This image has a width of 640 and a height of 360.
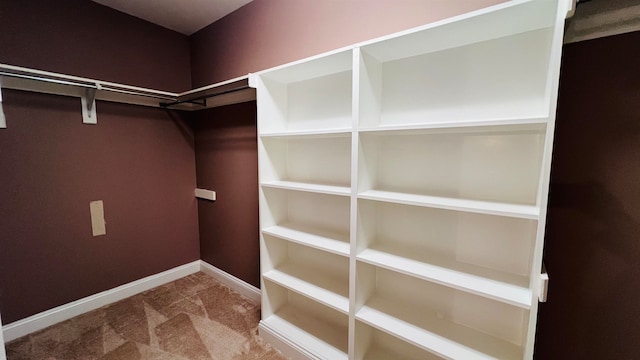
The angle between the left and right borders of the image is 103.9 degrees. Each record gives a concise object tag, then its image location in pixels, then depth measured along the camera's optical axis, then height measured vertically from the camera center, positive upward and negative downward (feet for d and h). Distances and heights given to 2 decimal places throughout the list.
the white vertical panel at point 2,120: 5.73 +0.74
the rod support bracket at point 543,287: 3.01 -1.55
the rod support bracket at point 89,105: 6.81 +1.32
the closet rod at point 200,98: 6.49 +1.69
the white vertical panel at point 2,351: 2.92 -2.34
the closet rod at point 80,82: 5.18 +1.71
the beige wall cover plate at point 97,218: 7.22 -1.87
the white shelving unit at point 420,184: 3.59 -0.50
